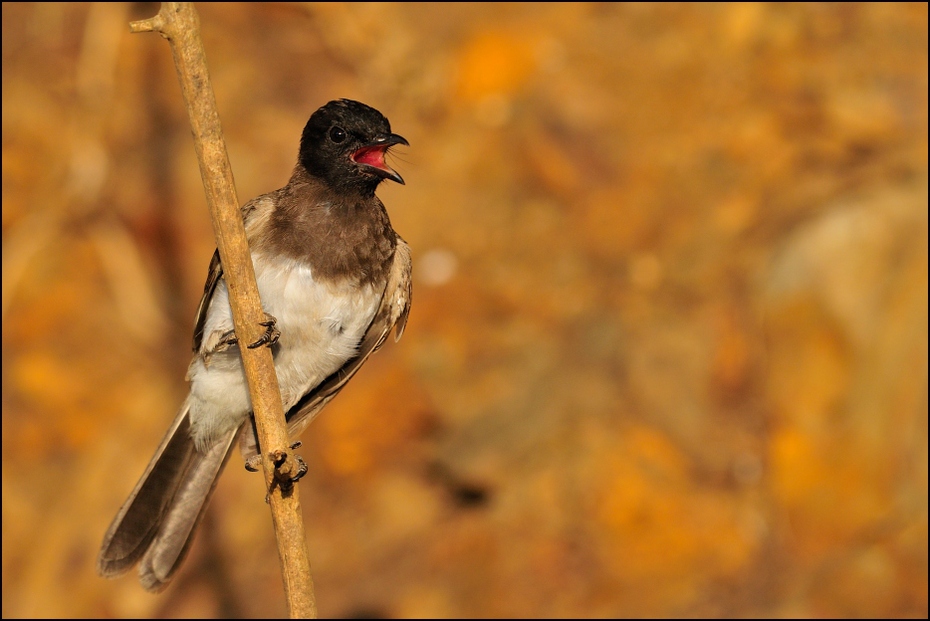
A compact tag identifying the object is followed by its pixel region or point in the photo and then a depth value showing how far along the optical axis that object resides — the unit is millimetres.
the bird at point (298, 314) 7359
